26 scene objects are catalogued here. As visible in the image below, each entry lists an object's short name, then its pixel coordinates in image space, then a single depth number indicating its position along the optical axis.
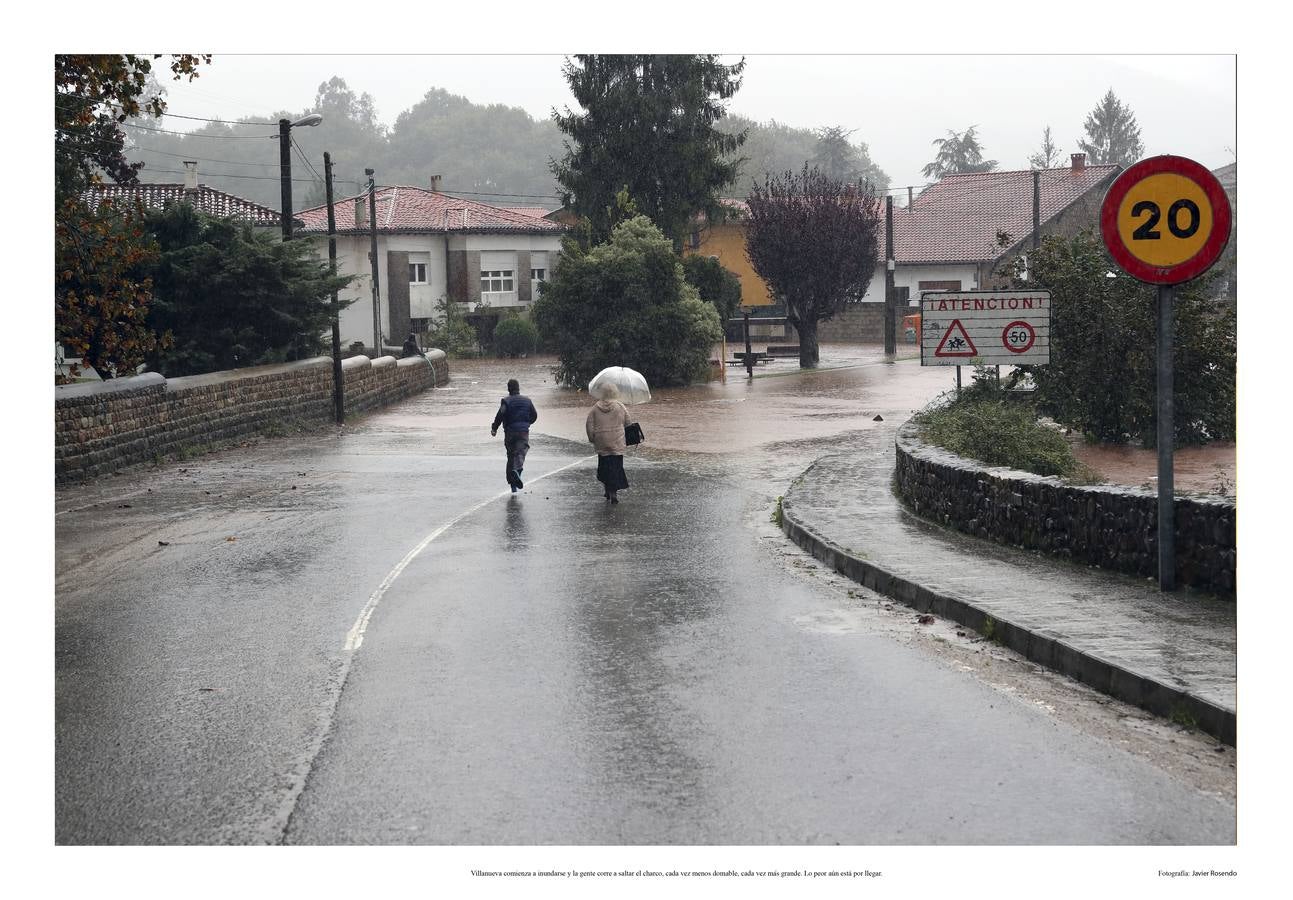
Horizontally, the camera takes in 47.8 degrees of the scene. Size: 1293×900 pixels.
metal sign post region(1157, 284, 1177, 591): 9.05
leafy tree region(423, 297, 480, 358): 60.56
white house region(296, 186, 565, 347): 64.19
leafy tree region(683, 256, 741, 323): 44.81
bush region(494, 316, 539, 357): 59.97
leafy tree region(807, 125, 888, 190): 115.00
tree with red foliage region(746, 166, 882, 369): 47.47
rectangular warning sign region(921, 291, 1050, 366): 18.50
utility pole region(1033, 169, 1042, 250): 57.21
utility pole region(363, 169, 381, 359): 56.34
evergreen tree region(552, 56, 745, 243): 52.66
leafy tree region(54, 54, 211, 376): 17.27
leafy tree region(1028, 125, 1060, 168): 122.91
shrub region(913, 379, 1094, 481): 16.16
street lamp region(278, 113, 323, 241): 29.30
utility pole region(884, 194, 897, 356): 51.55
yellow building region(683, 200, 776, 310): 70.62
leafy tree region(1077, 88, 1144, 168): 117.31
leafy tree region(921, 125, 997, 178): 119.75
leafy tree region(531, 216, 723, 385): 39.16
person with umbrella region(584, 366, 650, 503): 17.11
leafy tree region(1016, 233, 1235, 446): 19.53
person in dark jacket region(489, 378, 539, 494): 18.14
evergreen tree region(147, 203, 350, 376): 28.14
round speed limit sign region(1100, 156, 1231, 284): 8.55
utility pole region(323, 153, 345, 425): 28.88
